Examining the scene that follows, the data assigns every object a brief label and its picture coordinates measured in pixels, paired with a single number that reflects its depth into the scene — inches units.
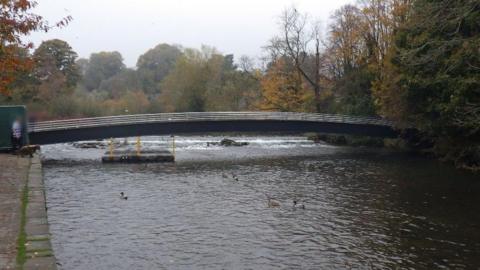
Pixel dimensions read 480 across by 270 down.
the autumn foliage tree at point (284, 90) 2588.6
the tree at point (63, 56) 3117.4
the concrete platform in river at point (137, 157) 1401.3
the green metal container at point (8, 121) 1194.6
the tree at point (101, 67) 5221.5
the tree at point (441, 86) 949.2
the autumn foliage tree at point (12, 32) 618.8
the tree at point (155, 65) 4570.9
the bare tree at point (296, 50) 2532.2
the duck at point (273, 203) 809.3
